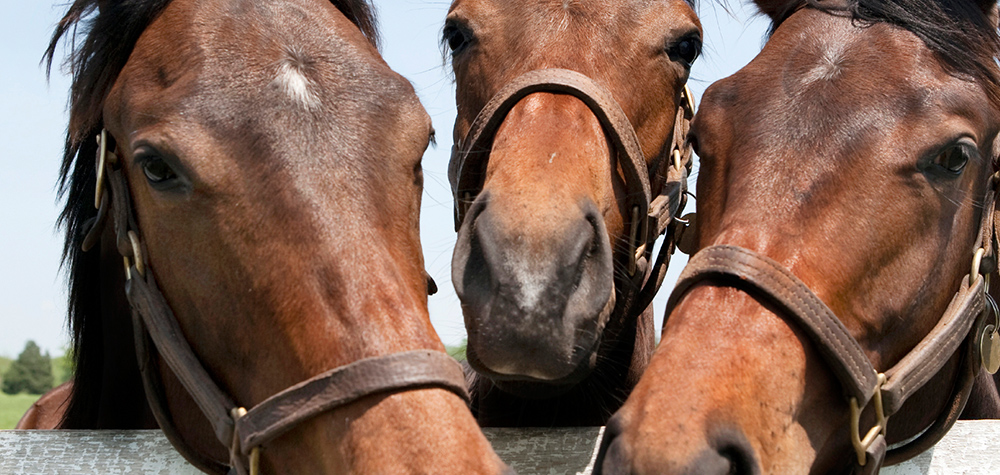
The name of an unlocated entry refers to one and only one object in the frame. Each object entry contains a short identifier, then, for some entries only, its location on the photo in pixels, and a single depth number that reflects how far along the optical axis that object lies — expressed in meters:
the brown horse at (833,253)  1.94
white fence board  2.28
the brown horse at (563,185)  2.24
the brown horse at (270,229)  1.76
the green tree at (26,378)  33.94
